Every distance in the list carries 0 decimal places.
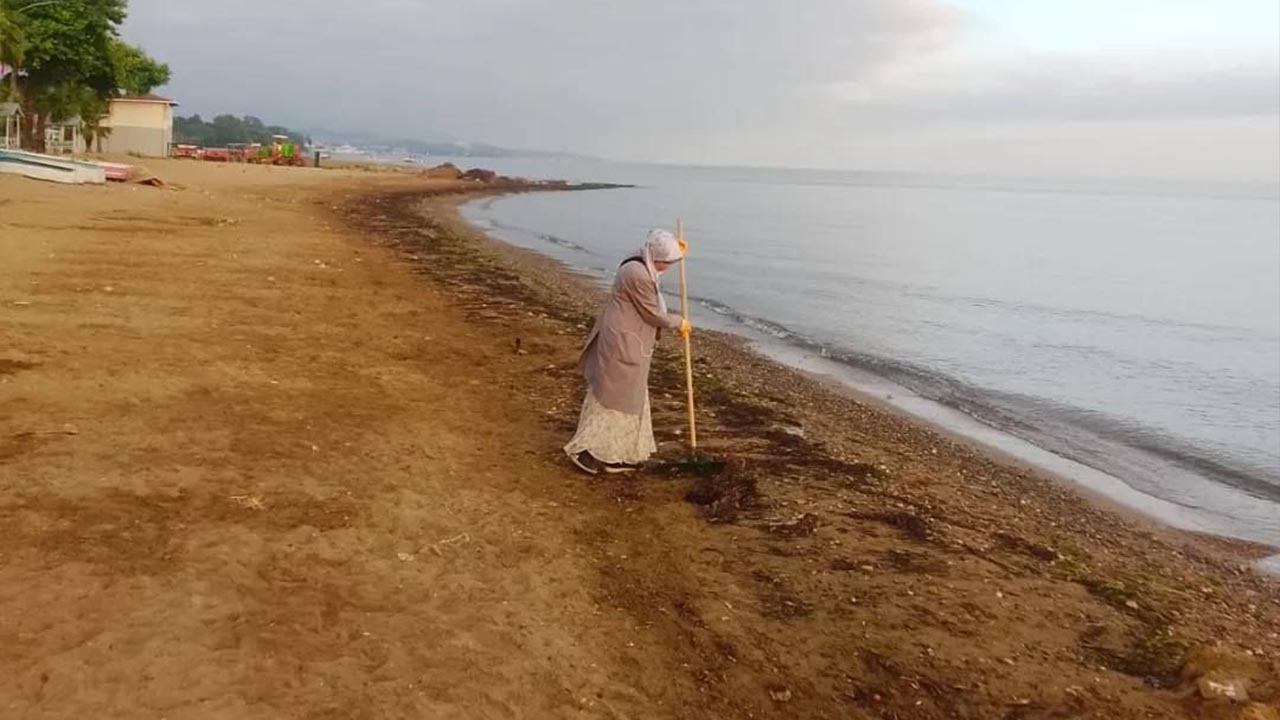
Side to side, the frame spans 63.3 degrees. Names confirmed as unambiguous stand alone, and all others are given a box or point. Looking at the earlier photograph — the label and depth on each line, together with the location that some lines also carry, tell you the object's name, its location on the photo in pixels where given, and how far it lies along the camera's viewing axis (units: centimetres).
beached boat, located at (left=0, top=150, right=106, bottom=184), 2781
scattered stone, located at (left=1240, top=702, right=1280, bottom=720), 443
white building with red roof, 6078
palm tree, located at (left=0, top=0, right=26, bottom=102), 3481
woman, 704
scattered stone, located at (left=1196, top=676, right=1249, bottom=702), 466
